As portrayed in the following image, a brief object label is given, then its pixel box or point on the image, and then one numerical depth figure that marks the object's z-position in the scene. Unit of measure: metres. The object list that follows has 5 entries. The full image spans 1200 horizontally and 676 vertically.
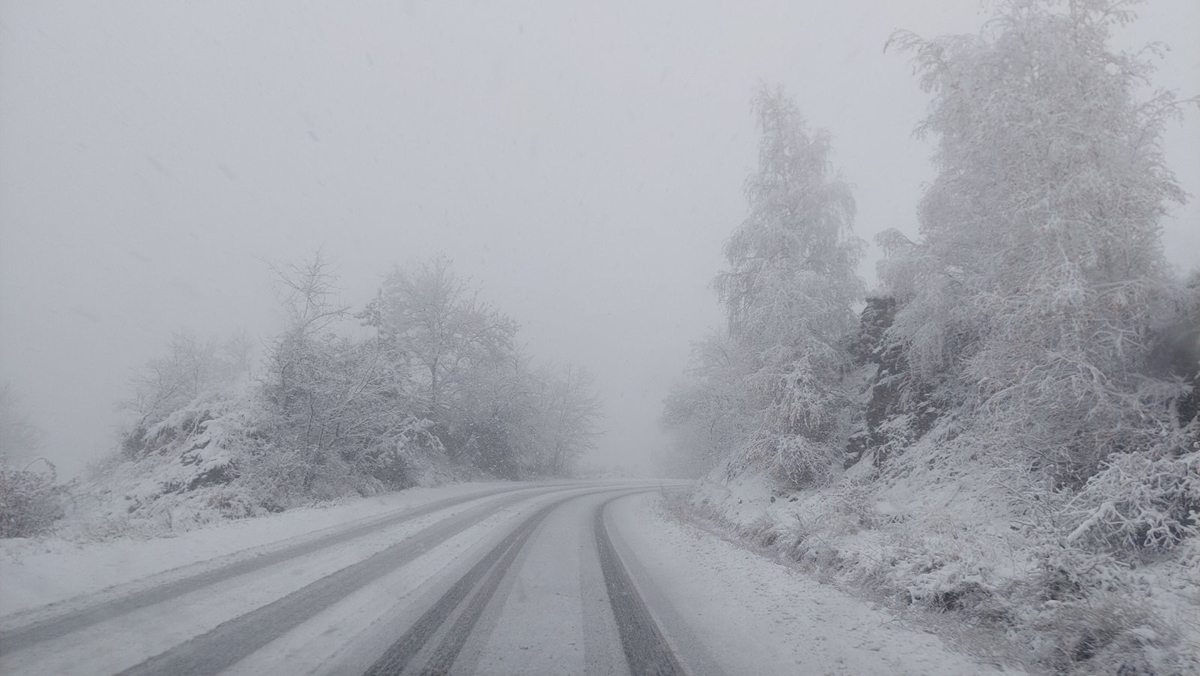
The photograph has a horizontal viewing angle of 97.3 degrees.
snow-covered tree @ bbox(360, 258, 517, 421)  28.44
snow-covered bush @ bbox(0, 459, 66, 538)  7.88
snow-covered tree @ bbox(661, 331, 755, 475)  17.64
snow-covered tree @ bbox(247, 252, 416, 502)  15.08
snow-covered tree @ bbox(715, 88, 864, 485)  13.03
